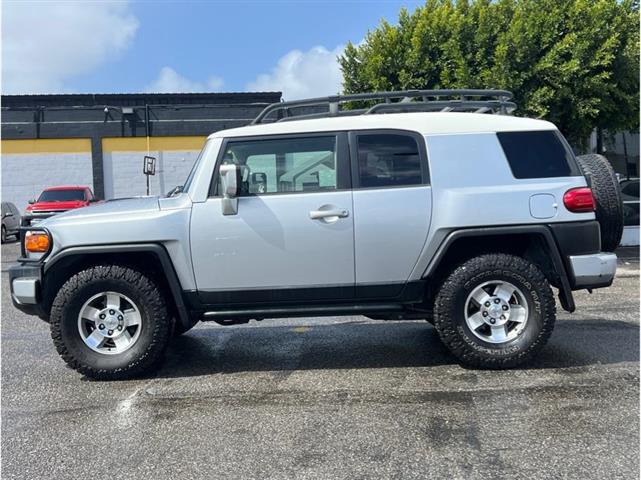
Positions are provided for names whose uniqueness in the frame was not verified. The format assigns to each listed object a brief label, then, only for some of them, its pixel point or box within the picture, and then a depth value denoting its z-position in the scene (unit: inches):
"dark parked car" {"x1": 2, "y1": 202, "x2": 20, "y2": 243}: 764.0
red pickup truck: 708.7
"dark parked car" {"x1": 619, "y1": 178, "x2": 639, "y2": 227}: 478.6
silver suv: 180.9
